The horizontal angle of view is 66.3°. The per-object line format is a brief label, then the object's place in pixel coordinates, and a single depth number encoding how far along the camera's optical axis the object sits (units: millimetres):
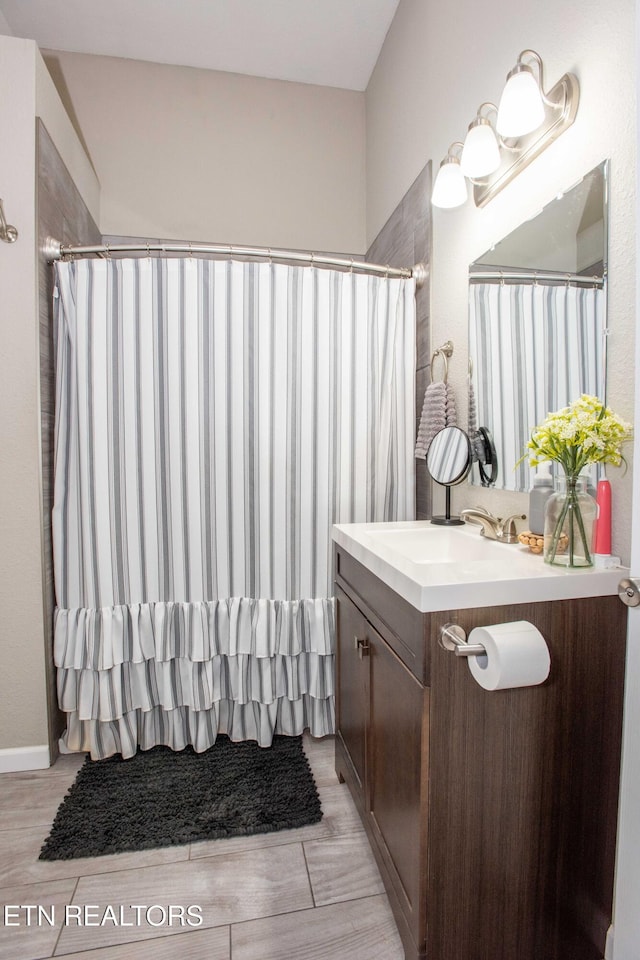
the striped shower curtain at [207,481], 1772
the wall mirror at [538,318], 1112
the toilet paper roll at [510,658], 840
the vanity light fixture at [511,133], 1161
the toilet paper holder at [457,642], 881
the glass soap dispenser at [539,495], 1247
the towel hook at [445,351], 1780
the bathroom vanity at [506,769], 953
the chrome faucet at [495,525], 1374
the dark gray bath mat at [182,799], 1460
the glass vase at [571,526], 1048
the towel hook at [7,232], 1671
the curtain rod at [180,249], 1767
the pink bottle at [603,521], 1051
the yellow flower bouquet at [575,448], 996
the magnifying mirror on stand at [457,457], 1568
